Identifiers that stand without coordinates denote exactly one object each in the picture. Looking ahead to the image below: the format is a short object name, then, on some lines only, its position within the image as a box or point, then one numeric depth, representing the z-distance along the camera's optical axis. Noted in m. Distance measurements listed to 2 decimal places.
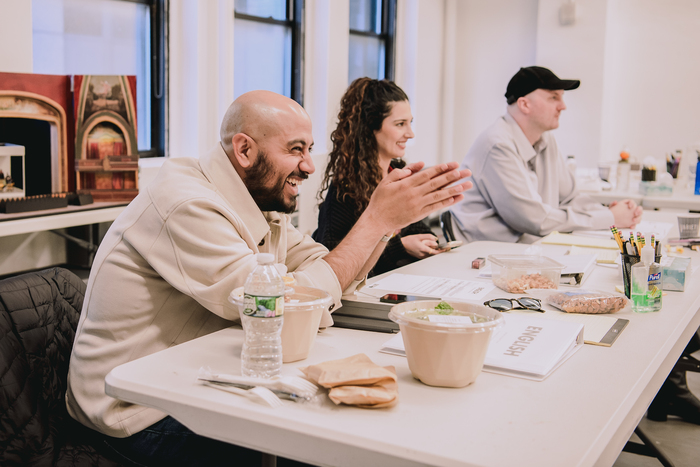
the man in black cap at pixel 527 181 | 2.98
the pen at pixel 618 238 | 1.74
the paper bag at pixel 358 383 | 0.96
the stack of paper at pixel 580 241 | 2.49
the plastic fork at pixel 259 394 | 0.97
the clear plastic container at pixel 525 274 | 1.78
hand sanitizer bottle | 1.57
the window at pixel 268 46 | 4.66
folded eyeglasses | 1.55
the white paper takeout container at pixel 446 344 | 1.01
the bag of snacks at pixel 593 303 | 1.55
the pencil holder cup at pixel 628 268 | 1.68
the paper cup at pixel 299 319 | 1.13
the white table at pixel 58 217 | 2.51
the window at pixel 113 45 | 3.42
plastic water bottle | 1.03
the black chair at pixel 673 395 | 2.63
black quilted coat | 1.26
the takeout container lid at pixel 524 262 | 1.82
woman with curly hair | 2.57
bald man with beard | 1.28
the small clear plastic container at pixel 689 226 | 2.71
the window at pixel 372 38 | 5.77
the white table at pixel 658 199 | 3.88
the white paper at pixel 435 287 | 1.75
